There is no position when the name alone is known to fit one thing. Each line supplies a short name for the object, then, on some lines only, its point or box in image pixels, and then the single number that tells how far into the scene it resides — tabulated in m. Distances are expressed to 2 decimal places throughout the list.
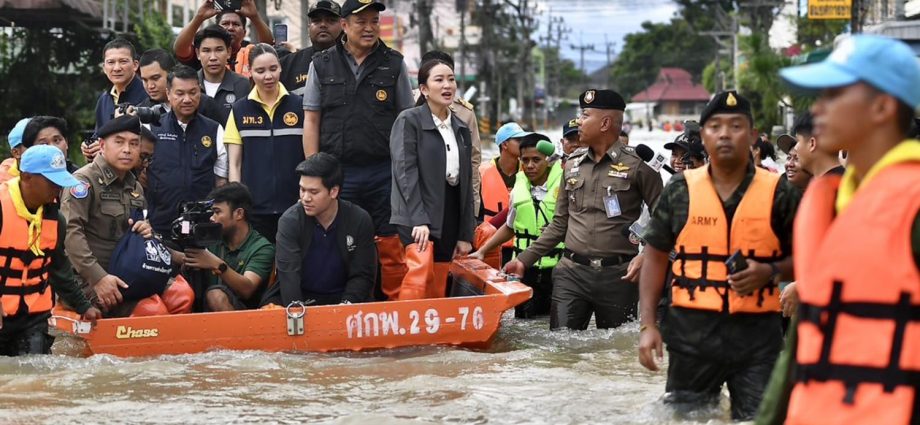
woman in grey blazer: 8.76
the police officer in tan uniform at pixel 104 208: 8.45
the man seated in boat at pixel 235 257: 8.91
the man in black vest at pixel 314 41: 10.49
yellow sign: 36.62
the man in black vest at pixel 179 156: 9.47
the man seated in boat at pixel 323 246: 8.62
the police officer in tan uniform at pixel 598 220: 8.15
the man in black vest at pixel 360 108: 9.27
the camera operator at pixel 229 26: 10.89
